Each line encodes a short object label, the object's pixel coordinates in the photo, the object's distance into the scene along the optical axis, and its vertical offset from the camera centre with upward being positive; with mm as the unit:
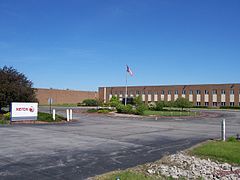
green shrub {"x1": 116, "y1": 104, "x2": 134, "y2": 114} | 30203 -2007
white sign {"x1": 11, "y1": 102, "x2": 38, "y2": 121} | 17112 -1376
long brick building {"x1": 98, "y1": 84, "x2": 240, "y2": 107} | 55406 +544
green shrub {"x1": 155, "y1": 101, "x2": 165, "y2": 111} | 38869 -2001
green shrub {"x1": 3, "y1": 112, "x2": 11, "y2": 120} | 17902 -1835
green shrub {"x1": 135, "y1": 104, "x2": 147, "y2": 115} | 28424 -1994
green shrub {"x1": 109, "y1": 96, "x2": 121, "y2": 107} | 36778 -1306
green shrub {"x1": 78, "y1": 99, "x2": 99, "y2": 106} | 56802 -2023
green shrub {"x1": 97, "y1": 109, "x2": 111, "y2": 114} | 30432 -2331
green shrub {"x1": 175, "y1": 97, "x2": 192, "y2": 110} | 39146 -1447
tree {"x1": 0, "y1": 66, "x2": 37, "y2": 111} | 19111 +534
